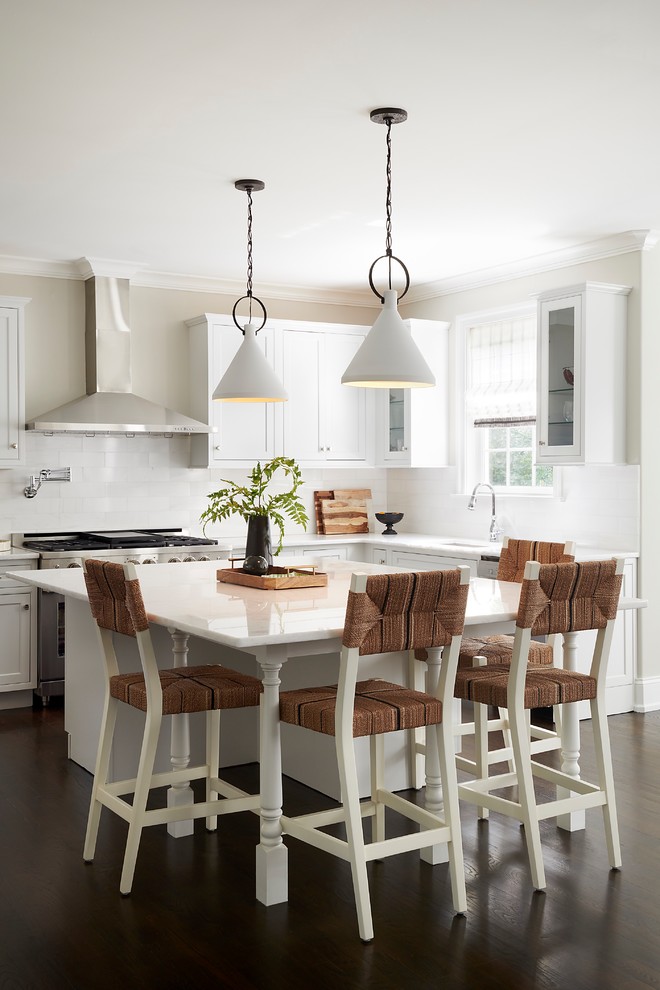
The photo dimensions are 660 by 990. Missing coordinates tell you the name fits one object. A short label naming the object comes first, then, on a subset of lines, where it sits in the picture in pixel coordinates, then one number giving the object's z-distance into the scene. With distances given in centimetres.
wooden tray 390
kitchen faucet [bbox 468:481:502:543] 651
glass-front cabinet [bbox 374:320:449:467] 691
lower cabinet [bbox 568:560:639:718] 543
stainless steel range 571
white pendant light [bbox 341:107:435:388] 358
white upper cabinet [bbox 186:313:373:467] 661
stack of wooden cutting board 735
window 643
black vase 416
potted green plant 408
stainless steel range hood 623
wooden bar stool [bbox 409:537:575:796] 375
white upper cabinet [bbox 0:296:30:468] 593
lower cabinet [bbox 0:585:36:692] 567
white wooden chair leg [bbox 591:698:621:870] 335
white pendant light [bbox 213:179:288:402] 438
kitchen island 301
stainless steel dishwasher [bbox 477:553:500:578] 570
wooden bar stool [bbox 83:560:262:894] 315
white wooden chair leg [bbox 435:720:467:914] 299
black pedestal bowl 716
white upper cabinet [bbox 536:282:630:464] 548
